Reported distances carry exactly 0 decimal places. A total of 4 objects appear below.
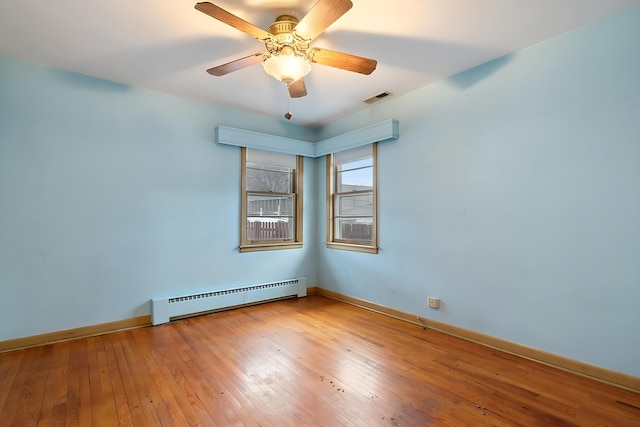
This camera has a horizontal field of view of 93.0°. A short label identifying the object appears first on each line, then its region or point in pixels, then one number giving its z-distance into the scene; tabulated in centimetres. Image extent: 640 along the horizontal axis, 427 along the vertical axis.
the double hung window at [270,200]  429
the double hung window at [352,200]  411
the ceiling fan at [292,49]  182
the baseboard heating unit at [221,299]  348
